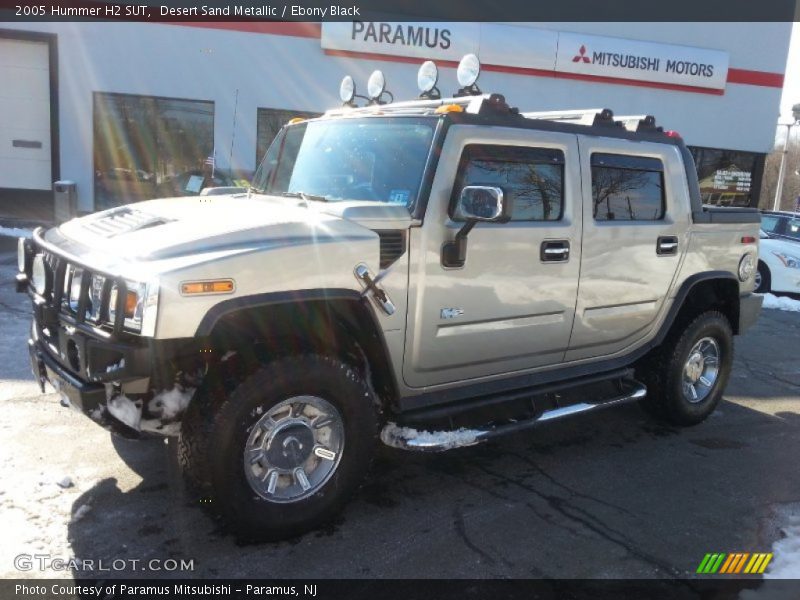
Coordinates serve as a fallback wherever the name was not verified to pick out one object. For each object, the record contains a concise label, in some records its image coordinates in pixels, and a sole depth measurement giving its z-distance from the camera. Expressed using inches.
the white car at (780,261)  428.1
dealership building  529.0
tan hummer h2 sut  115.5
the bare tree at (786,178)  1707.7
